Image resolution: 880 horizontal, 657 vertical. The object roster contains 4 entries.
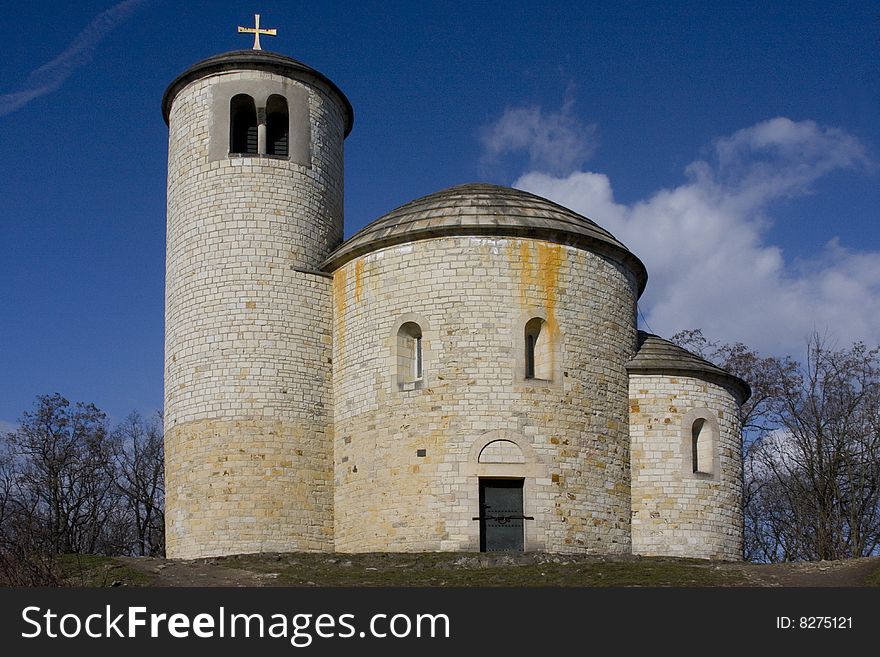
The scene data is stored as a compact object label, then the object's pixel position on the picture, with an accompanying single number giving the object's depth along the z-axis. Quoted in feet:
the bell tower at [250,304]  97.86
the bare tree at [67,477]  146.41
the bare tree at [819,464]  134.92
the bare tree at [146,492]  155.88
